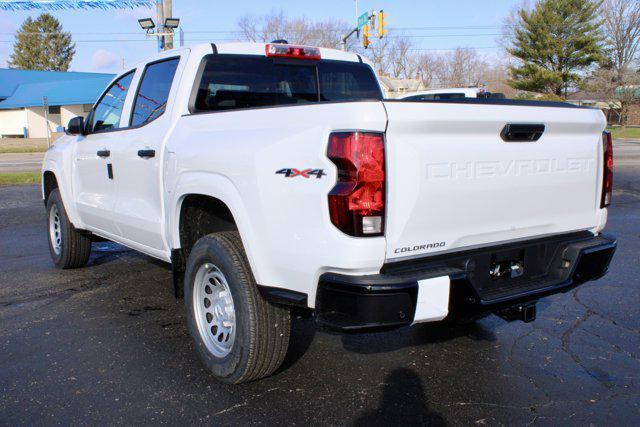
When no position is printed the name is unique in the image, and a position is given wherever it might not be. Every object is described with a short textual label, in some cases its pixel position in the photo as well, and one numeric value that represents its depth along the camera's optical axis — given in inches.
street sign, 854.0
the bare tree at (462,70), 3009.4
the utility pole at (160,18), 724.2
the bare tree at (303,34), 1971.0
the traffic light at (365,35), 886.1
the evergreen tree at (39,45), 2984.7
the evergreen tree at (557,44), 1921.8
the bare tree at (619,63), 1930.2
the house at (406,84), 2253.9
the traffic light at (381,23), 834.8
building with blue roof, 1846.5
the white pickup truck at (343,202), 103.6
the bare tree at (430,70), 2984.7
